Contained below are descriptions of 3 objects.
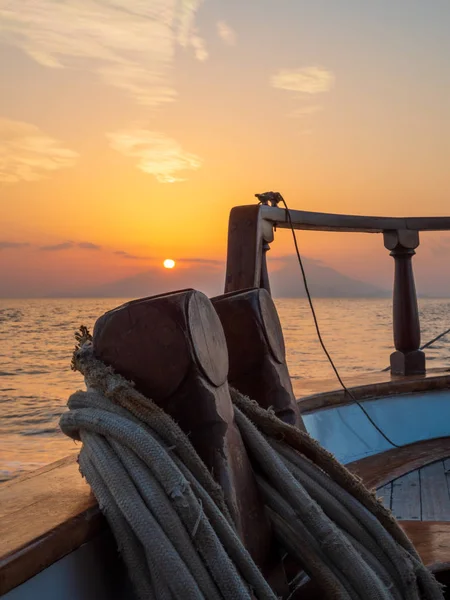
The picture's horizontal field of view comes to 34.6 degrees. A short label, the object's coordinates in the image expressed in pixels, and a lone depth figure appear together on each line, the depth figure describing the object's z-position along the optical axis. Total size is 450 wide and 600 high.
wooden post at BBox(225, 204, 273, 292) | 2.83
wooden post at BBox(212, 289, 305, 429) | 1.45
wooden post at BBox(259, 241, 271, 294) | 3.03
